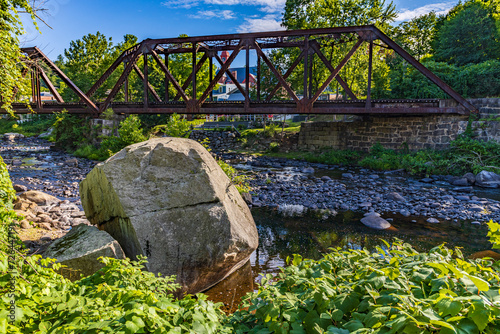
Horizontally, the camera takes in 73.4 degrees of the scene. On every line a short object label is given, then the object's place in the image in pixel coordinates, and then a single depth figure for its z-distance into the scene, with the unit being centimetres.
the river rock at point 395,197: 1229
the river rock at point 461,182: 1497
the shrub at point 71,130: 2475
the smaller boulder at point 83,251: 459
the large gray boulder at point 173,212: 507
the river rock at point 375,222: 949
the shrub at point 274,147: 2581
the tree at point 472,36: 2339
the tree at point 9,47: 591
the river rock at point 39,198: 1015
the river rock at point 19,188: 1192
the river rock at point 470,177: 1528
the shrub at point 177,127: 1278
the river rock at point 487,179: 1472
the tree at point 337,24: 2694
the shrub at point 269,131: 2727
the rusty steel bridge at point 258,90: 1816
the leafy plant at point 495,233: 267
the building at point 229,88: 6178
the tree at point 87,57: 3647
